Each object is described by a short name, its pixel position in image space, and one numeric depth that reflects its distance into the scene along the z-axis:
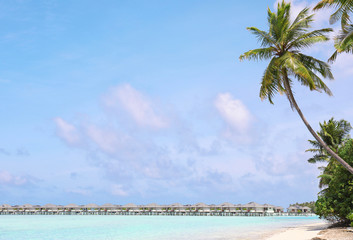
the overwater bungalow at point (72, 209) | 81.00
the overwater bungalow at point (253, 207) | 70.69
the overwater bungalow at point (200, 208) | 75.00
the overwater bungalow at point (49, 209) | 81.07
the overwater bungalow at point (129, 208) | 78.75
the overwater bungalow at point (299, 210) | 74.35
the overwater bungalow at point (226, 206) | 71.62
